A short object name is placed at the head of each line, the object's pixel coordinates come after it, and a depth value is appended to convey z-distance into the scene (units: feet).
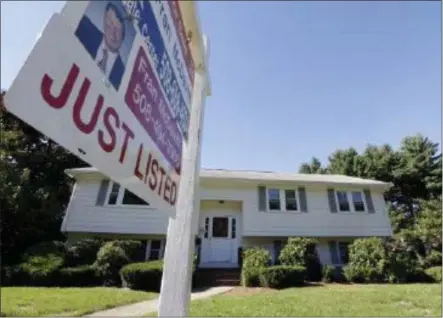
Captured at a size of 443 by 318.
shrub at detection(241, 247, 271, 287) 40.52
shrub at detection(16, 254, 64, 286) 35.01
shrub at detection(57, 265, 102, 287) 37.22
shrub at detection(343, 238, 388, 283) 43.96
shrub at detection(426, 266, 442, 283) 45.12
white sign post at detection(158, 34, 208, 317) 5.34
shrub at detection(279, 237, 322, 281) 45.39
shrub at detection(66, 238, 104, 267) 42.80
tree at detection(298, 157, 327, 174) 125.76
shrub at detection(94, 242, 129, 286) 39.60
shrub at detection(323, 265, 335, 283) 43.80
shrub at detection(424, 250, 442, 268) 65.75
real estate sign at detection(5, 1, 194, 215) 2.40
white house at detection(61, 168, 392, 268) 53.21
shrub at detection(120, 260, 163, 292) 35.78
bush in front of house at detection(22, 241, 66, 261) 38.20
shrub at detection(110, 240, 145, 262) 43.73
